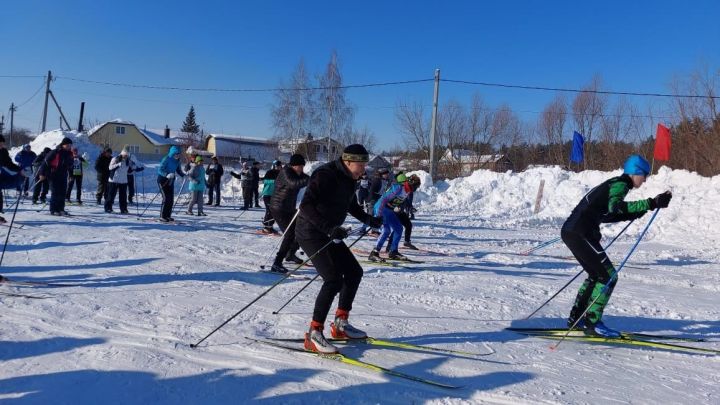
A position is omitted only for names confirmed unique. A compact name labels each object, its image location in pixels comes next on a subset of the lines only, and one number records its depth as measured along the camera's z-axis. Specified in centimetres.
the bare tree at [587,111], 3066
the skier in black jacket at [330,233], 400
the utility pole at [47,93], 2989
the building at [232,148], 5753
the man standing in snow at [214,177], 1691
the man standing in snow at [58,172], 1034
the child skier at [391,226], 840
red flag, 1677
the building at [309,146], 3459
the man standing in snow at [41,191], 1372
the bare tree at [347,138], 3481
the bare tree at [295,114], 3412
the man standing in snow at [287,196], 725
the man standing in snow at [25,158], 972
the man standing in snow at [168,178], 1105
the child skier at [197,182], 1309
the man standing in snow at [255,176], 1656
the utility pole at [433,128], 2298
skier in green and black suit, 465
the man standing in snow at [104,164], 1353
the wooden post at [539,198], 1861
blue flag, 2231
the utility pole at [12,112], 5657
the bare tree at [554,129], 3309
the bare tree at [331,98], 3369
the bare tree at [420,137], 3394
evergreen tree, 8219
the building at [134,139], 5569
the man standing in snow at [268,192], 1079
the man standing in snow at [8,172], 799
